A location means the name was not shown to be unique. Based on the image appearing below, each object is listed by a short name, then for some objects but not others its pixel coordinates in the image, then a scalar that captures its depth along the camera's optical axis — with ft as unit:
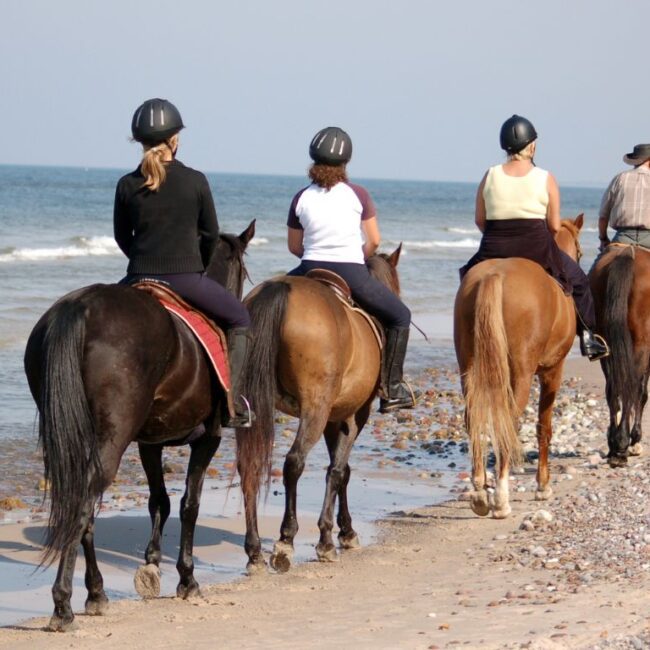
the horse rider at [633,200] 70.13
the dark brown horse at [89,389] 37.24
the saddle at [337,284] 52.42
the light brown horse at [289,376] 48.96
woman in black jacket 42.63
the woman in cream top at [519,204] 58.18
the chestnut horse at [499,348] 55.62
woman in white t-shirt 52.47
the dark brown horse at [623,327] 68.23
